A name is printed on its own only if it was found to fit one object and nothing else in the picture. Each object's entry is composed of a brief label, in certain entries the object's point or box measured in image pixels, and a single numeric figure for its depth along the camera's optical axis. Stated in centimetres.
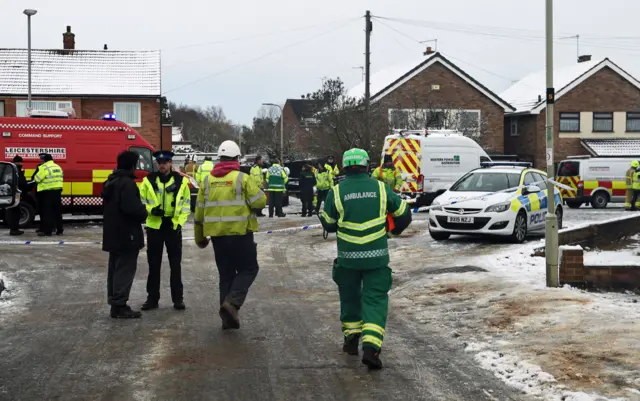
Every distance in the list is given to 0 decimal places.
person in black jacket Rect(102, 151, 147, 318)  924
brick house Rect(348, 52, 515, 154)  4709
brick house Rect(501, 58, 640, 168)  4909
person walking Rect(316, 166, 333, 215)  2352
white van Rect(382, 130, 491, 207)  2502
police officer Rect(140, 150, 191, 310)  951
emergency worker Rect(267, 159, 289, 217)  2428
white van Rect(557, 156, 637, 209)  3083
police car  1572
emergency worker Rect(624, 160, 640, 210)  2735
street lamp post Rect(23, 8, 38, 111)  3081
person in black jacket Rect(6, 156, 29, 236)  1894
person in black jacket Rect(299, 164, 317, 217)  2438
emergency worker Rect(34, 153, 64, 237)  1825
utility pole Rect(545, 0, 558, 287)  1041
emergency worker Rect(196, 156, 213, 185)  2392
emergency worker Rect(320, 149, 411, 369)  707
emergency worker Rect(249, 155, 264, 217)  2411
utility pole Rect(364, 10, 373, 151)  3272
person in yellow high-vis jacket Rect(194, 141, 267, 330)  848
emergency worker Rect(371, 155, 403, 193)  1980
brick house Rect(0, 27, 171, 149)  4050
